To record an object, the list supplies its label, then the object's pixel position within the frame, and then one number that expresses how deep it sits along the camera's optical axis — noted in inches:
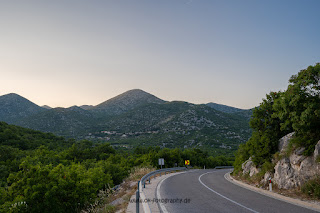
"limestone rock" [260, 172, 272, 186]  556.3
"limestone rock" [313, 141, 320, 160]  430.9
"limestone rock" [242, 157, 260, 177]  671.8
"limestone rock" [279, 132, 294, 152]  565.9
